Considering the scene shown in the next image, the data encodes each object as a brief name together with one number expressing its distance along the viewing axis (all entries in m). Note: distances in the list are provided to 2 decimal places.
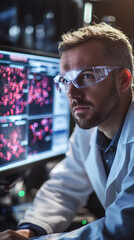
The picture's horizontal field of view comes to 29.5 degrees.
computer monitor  0.91
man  0.86
